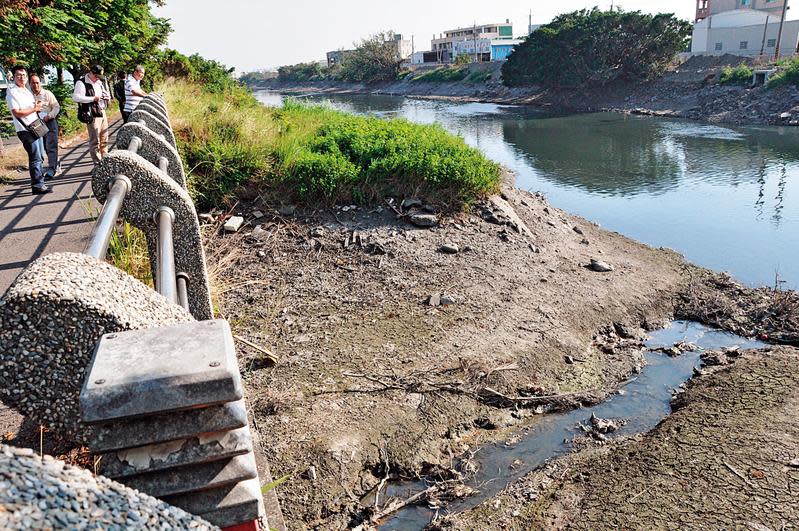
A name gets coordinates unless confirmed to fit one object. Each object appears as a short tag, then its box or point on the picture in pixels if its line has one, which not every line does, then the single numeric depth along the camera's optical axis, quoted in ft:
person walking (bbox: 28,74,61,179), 29.30
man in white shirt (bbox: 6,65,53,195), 27.02
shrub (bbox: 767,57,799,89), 103.65
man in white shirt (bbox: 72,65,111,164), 30.42
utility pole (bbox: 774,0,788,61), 130.45
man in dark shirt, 44.09
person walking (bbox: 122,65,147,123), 36.37
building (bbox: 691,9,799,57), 146.30
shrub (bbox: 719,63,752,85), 113.70
